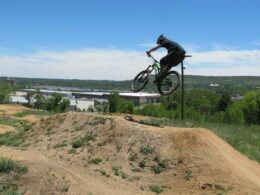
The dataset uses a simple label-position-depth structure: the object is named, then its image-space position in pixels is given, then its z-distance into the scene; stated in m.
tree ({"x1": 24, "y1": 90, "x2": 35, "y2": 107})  66.89
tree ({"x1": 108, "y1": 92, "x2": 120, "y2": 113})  51.11
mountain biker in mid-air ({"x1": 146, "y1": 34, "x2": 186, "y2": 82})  12.30
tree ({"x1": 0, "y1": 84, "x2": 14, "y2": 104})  58.66
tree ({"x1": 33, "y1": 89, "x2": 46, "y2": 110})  59.73
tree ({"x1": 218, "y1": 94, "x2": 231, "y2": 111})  65.52
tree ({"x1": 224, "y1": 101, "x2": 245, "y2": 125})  48.83
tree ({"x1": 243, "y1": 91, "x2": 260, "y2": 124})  52.41
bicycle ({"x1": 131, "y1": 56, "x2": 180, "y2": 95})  13.02
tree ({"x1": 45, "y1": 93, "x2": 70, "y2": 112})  57.85
